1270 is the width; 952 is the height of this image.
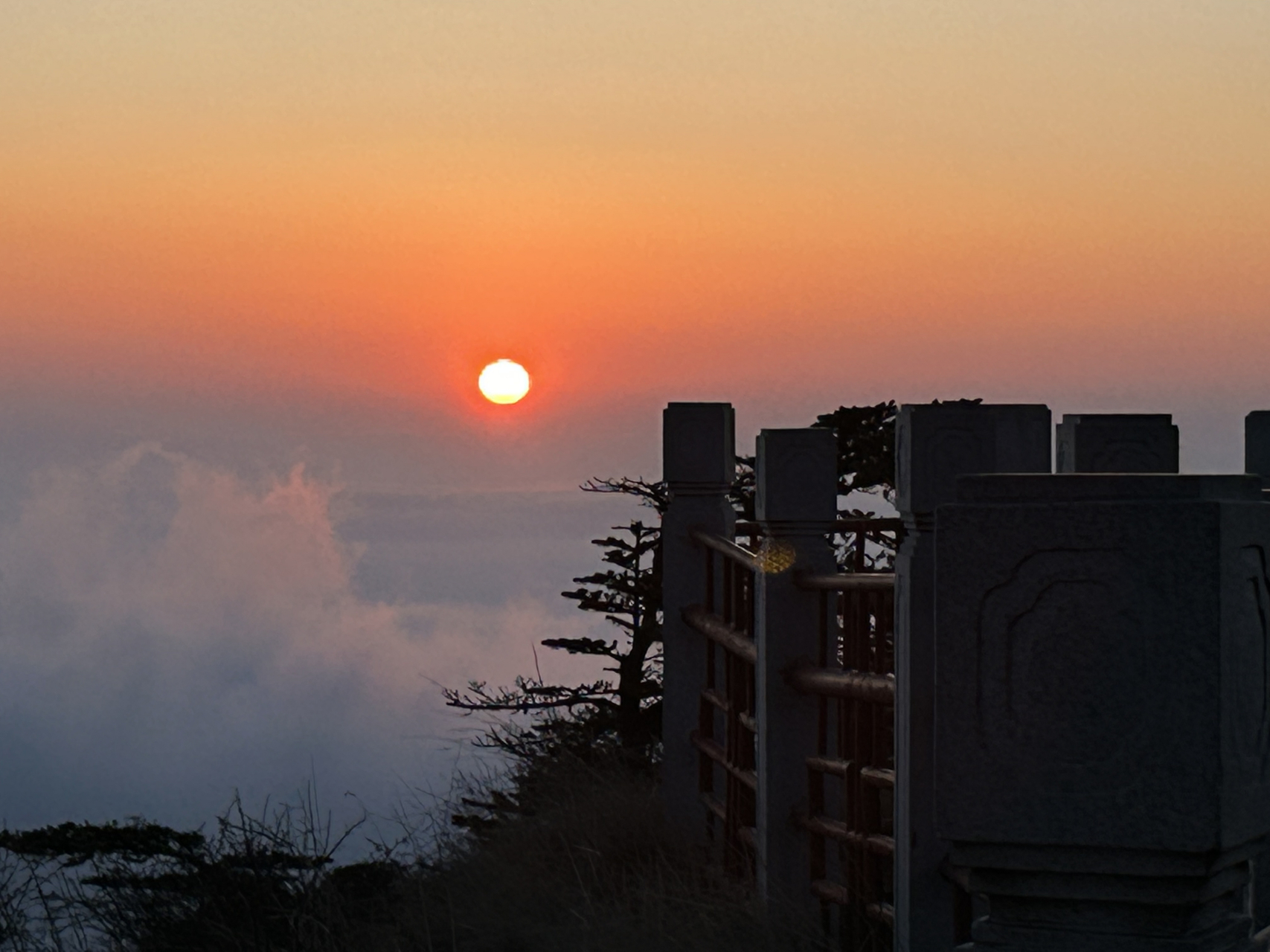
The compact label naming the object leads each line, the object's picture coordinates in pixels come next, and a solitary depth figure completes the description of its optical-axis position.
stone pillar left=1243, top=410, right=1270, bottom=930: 15.20
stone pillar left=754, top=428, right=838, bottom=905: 12.48
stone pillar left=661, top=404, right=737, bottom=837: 16.91
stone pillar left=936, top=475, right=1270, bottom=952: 5.95
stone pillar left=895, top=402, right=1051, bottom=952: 8.80
